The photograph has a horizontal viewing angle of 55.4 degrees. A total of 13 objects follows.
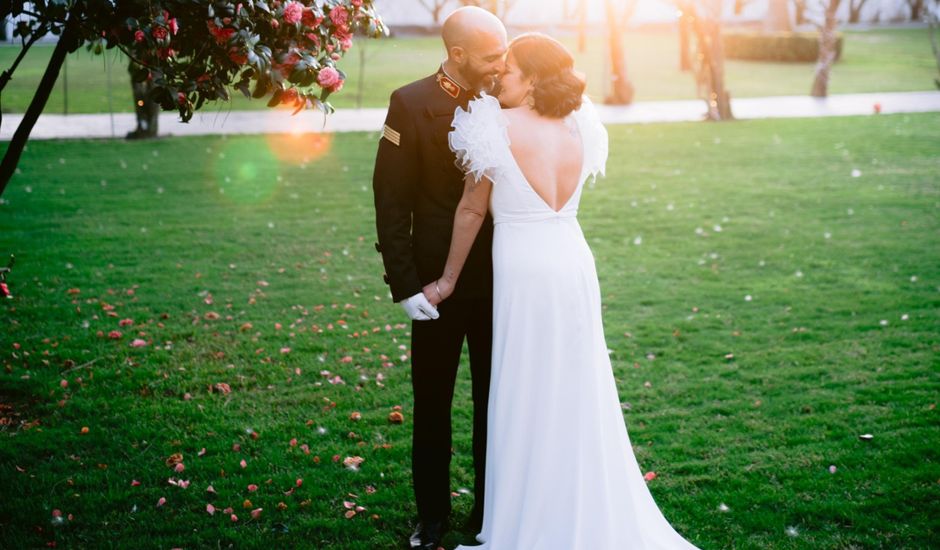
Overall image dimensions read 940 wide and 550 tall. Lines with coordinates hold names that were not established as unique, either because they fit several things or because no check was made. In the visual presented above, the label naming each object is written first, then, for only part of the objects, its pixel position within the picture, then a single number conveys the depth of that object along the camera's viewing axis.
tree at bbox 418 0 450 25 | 43.35
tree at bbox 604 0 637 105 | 22.09
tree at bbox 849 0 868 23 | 45.18
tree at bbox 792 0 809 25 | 46.08
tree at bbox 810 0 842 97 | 22.62
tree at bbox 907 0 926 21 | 47.38
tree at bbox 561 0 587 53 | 34.47
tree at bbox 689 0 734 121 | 18.81
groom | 3.54
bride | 3.45
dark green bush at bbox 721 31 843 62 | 32.88
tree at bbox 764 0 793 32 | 43.03
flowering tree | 3.56
